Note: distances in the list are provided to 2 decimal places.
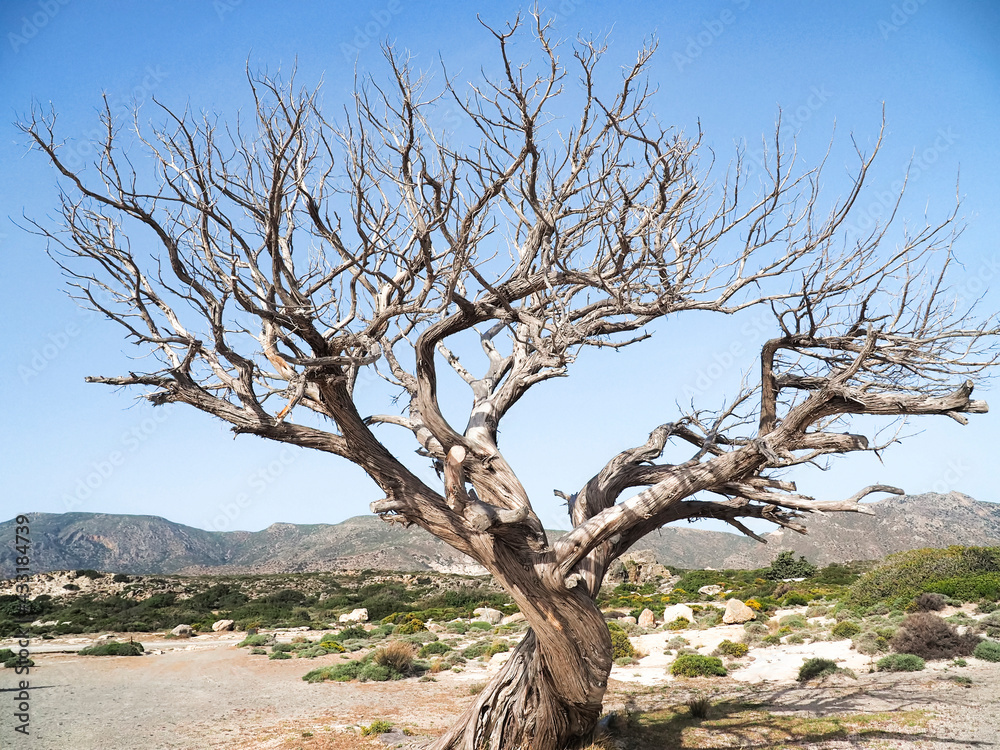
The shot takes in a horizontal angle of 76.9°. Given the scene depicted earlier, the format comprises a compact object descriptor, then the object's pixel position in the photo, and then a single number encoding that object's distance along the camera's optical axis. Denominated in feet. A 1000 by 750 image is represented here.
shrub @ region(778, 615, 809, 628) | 60.34
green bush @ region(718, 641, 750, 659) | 52.39
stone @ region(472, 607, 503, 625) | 83.10
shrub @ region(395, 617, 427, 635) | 78.84
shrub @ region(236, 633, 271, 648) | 73.41
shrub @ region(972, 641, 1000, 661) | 39.32
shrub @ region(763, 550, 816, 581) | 113.09
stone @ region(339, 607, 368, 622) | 95.63
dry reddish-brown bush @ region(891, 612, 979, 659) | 41.57
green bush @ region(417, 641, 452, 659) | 60.85
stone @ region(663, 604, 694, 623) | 72.12
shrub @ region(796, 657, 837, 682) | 41.63
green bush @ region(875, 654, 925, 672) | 39.81
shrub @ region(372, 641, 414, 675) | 51.62
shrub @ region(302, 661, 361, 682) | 50.16
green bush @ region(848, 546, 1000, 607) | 57.93
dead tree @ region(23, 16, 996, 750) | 16.94
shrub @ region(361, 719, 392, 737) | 29.92
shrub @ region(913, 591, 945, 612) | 54.70
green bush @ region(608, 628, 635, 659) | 55.16
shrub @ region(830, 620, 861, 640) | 52.62
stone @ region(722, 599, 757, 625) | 67.26
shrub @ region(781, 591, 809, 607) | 76.60
